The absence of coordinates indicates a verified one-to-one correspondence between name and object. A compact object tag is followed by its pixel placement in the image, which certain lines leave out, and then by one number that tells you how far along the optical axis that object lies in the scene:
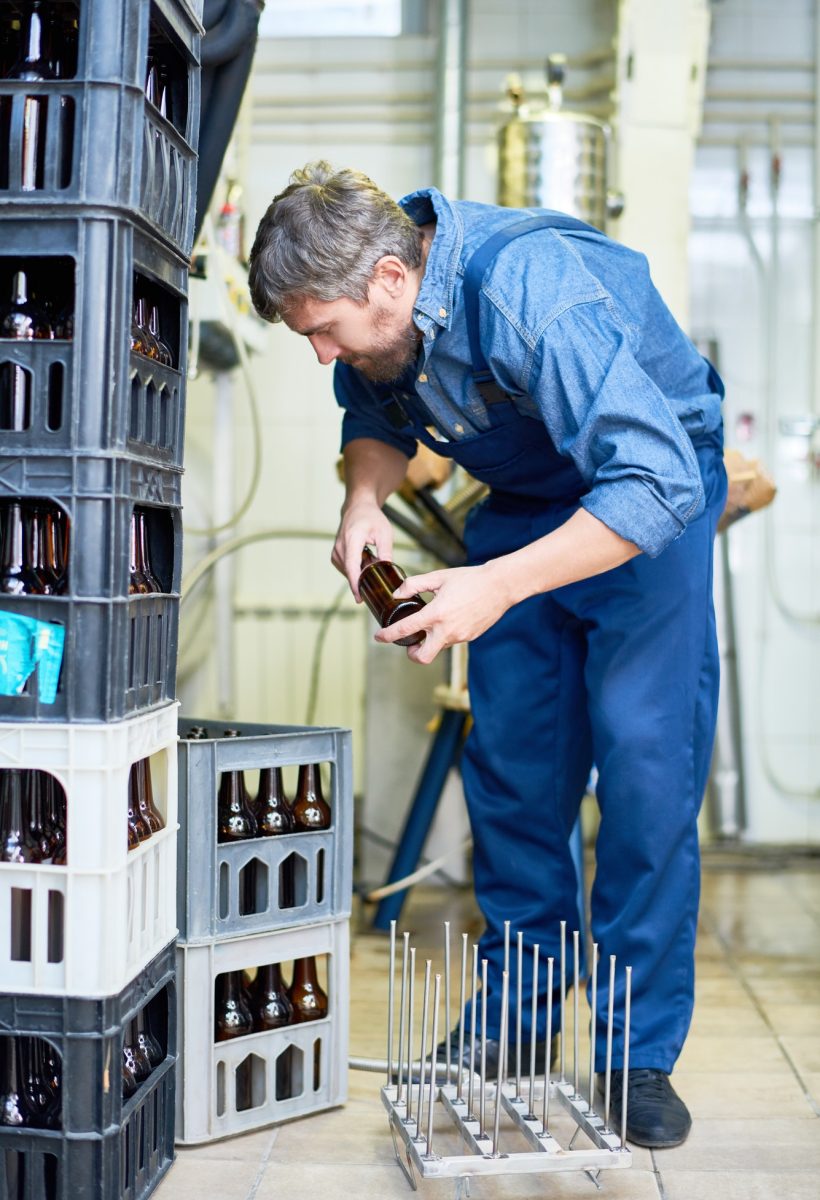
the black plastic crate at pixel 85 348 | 1.29
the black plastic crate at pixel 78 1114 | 1.31
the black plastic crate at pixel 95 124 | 1.28
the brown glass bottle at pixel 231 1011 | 1.68
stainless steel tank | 3.01
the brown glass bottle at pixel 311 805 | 1.84
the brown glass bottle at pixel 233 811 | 1.74
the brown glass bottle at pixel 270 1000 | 1.73
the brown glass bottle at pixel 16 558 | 1.38
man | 1.47
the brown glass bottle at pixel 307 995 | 1.78
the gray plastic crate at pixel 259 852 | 1.62
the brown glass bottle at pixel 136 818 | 1.50
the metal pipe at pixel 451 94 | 3.68
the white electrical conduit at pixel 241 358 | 2.51
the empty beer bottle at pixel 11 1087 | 1.37
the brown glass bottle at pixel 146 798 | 1.53
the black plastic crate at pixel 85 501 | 1.30
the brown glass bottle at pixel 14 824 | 1.40
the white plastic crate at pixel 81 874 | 1.31
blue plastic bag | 1.31
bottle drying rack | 1.41
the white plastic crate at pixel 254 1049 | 1.62
